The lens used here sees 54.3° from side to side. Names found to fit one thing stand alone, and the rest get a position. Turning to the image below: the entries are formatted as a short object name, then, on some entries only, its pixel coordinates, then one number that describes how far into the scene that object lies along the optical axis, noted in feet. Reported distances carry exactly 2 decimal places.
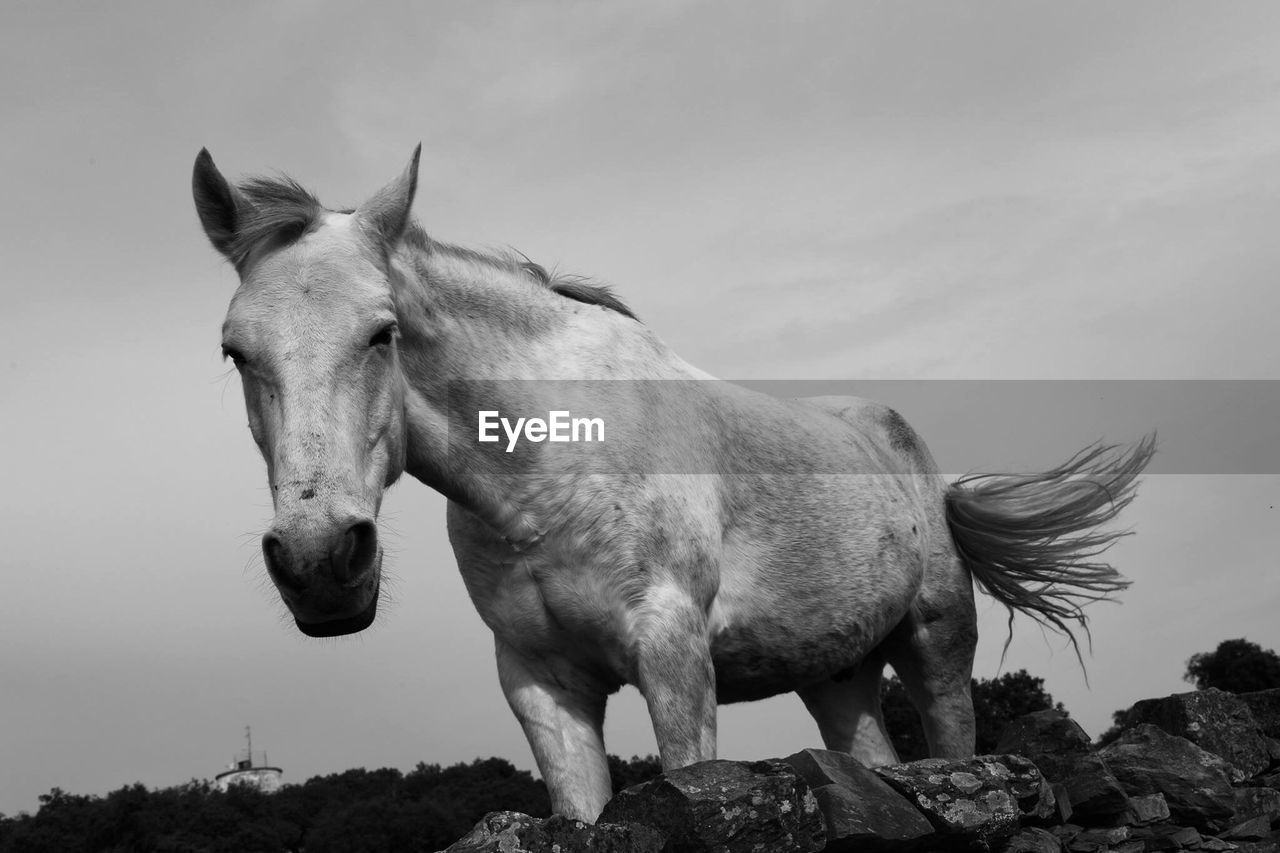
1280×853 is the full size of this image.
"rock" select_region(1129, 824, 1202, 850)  17.63
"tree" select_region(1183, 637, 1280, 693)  59.98
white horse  13.67
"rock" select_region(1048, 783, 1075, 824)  17.26
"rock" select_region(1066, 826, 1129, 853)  17.11
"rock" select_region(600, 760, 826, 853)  11.83
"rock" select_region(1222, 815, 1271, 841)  18.03
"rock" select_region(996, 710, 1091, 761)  20.06
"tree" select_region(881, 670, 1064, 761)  50.83
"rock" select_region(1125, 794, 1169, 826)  17.79
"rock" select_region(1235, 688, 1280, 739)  21.97
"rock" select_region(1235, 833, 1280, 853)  17.51
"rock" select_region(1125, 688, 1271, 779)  20.18
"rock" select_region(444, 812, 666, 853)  10.35
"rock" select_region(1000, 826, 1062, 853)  15.83
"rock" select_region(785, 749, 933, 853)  13.35
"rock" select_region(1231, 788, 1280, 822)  18.61
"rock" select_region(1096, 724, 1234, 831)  18.21
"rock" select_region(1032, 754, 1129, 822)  17.62
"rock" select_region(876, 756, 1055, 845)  14.82
